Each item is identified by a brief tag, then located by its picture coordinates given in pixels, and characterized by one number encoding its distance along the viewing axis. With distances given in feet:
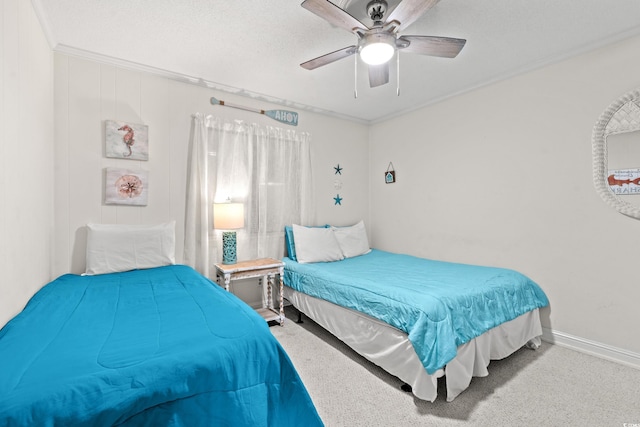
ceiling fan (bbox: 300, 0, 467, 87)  5.20
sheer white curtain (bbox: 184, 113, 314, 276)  9.79
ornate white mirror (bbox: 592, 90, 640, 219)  7.15
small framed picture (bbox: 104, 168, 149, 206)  8.43
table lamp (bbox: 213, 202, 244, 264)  9.45
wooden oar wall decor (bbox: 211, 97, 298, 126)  10.61
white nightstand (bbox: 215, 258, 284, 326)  9.14
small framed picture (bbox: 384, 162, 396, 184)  13.26
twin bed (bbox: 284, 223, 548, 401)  6.02
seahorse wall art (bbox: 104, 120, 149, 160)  8.45
